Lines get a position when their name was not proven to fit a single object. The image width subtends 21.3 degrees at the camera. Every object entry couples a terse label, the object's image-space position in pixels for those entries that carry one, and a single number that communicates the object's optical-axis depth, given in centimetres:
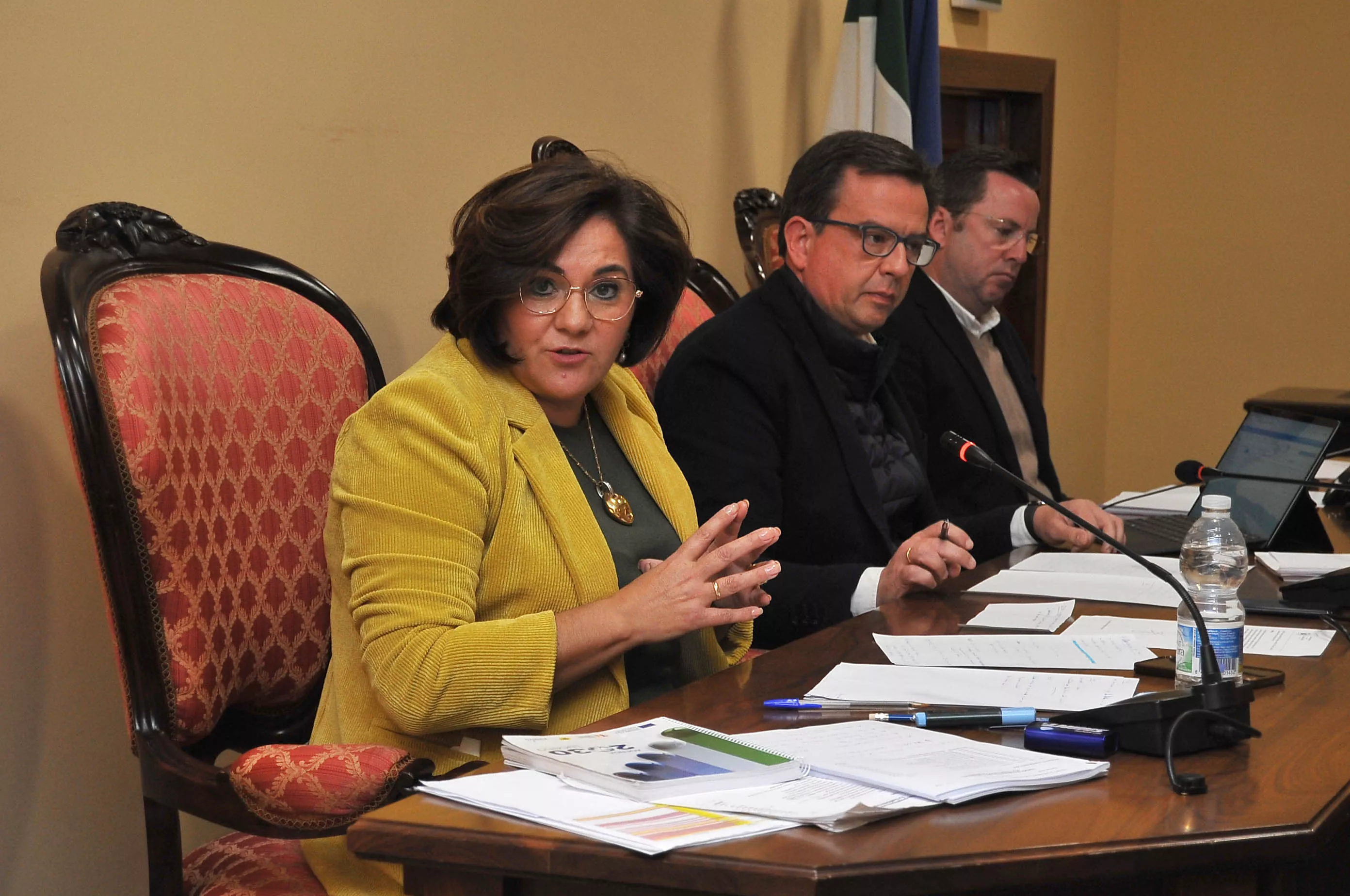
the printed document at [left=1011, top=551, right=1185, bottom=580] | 387
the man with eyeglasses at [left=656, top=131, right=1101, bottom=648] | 380
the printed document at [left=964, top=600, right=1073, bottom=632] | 355
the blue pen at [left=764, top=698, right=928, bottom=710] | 319
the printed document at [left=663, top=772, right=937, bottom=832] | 287
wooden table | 282
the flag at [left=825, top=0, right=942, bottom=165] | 544
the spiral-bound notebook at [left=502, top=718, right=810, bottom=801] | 294
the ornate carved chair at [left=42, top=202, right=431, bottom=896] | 323
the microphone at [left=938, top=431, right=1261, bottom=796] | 304
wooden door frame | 735
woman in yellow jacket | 327
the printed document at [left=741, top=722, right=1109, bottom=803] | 294
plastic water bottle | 322
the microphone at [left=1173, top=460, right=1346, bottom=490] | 381
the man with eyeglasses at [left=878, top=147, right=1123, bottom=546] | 479
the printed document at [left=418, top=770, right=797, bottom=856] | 285
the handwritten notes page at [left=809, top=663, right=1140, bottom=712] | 320
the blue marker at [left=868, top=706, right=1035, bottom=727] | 312
